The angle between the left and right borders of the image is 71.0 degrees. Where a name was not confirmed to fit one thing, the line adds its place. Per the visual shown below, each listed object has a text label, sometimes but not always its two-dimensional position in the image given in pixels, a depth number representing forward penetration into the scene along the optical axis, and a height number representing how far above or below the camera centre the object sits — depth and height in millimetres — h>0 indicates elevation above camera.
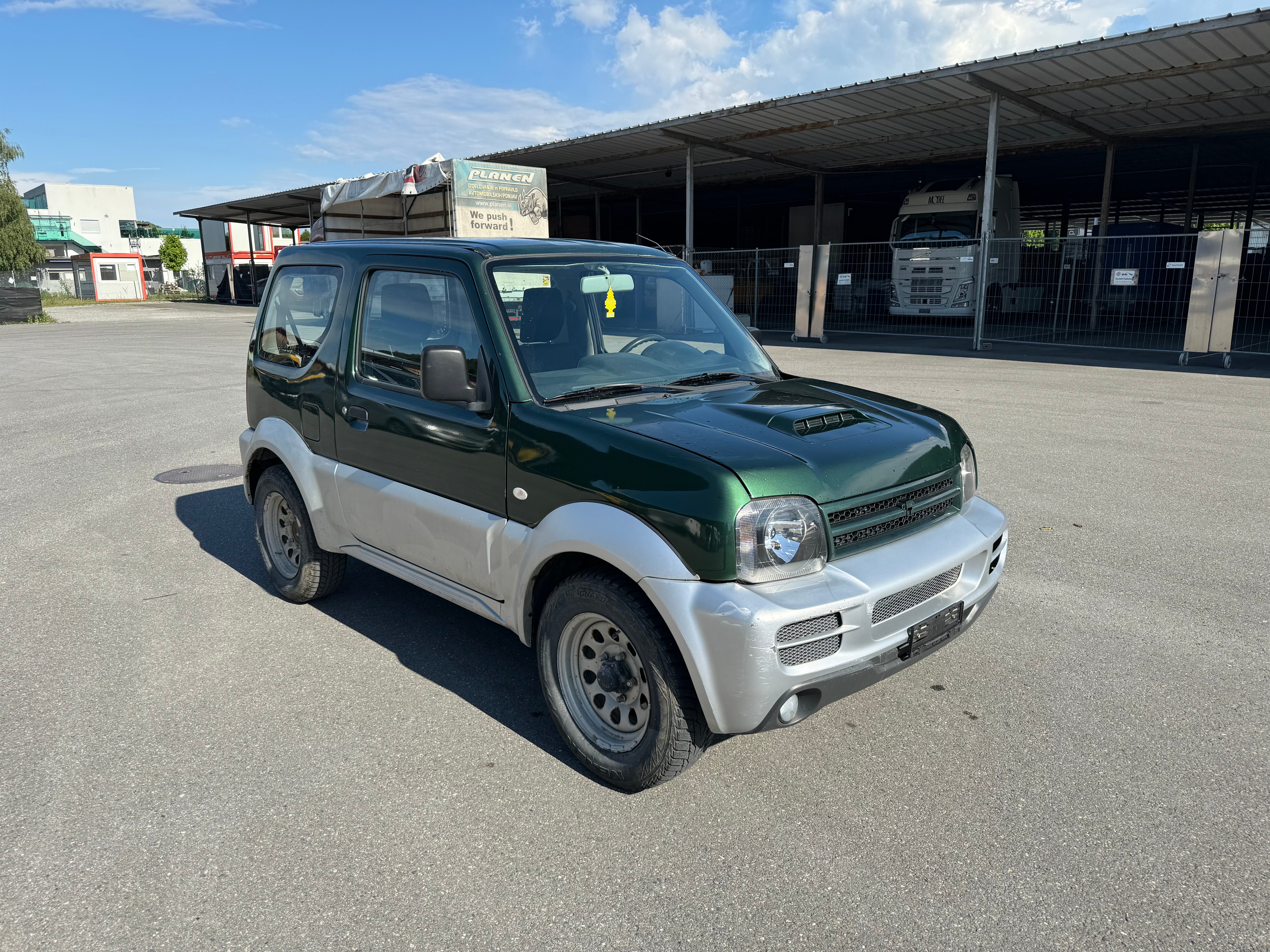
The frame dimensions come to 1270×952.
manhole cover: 7836 -1562
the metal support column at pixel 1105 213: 20406 +2182
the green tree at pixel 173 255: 91000 +4253
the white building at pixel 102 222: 83438 +7695
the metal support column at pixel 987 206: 17703 +1862
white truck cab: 20344 +1113
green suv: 2768 -674
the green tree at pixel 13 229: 44438 +3411
